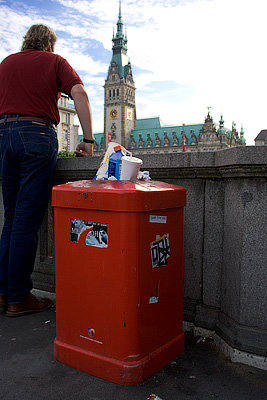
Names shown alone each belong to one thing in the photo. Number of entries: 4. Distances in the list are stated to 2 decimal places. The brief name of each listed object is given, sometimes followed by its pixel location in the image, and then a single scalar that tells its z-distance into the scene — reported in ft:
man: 9.32
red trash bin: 6.48
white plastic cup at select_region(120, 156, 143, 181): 7.47
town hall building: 338.34
